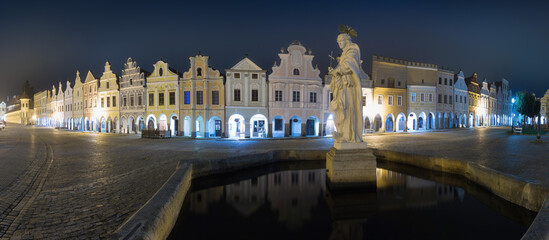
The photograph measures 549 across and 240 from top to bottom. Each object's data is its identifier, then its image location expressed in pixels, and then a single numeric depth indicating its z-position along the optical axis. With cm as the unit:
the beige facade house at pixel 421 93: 3850
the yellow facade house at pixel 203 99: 2906
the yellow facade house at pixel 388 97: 3616
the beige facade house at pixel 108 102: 3591
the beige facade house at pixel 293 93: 2922
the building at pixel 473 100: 4750
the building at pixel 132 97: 3269
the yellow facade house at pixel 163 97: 3047
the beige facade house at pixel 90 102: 3903
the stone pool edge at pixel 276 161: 362
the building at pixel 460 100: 4366
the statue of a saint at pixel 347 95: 763
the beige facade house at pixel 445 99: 4066
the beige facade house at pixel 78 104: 4366
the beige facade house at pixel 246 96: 2889
